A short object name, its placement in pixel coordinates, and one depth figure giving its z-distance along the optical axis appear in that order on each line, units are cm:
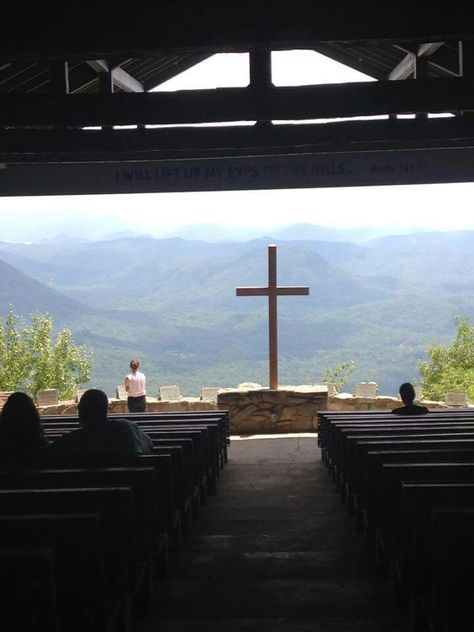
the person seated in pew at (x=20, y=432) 400
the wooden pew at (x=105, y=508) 297
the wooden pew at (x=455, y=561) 250
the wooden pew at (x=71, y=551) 254
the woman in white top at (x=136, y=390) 1062
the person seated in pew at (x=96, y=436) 413
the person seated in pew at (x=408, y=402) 702
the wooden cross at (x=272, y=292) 1232
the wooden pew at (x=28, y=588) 222
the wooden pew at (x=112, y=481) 347
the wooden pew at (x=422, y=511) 298
